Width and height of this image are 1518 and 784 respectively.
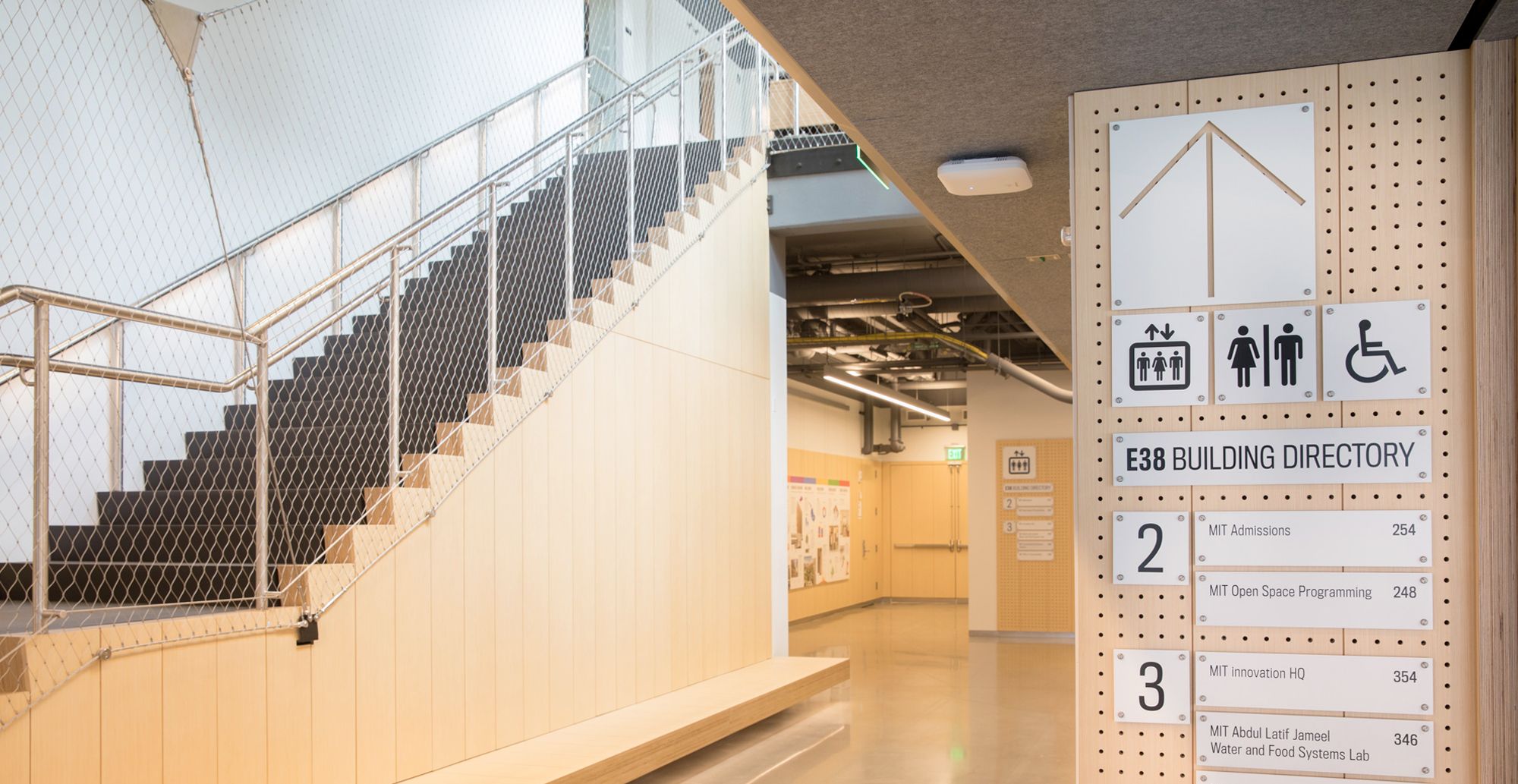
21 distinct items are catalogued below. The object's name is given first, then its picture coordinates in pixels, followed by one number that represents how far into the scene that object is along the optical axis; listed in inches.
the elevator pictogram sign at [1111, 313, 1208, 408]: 107.0
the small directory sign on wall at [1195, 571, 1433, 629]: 99.6
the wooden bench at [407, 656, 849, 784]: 185.9
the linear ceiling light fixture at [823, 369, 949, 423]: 549.6
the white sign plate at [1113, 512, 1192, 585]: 106.2
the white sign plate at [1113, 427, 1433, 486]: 101.0
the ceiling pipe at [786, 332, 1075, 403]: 446.0
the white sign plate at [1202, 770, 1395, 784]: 102.3
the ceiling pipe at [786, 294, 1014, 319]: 448.8
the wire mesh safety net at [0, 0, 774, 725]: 168.1
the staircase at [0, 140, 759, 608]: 172.4
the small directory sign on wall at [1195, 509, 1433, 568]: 100.0
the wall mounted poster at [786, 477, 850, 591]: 566.6
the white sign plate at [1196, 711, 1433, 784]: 99.0
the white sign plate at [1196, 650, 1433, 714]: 99.5
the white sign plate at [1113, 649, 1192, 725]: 105.1
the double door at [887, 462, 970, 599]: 719.7
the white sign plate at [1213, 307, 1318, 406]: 103.8
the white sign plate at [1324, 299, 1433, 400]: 100.7
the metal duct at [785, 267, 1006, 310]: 401.7
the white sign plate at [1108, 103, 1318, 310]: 105.0
